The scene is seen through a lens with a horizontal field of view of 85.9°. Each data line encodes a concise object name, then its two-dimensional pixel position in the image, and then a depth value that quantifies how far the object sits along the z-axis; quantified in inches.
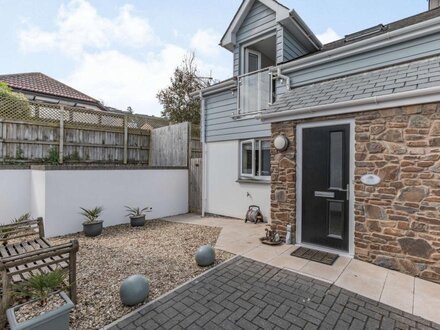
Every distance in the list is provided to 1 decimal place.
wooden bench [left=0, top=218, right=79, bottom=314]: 103.3
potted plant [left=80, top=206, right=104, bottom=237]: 245.4
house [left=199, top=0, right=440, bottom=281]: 153.9
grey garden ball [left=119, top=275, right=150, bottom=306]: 122.6
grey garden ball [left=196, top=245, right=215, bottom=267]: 169.9
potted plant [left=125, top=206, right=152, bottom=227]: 286.0
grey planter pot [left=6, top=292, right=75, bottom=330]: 88.0
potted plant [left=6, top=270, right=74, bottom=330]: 90.7
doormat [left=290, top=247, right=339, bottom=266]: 176.3
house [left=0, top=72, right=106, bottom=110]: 521.3
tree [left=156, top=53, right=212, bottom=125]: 608.4
